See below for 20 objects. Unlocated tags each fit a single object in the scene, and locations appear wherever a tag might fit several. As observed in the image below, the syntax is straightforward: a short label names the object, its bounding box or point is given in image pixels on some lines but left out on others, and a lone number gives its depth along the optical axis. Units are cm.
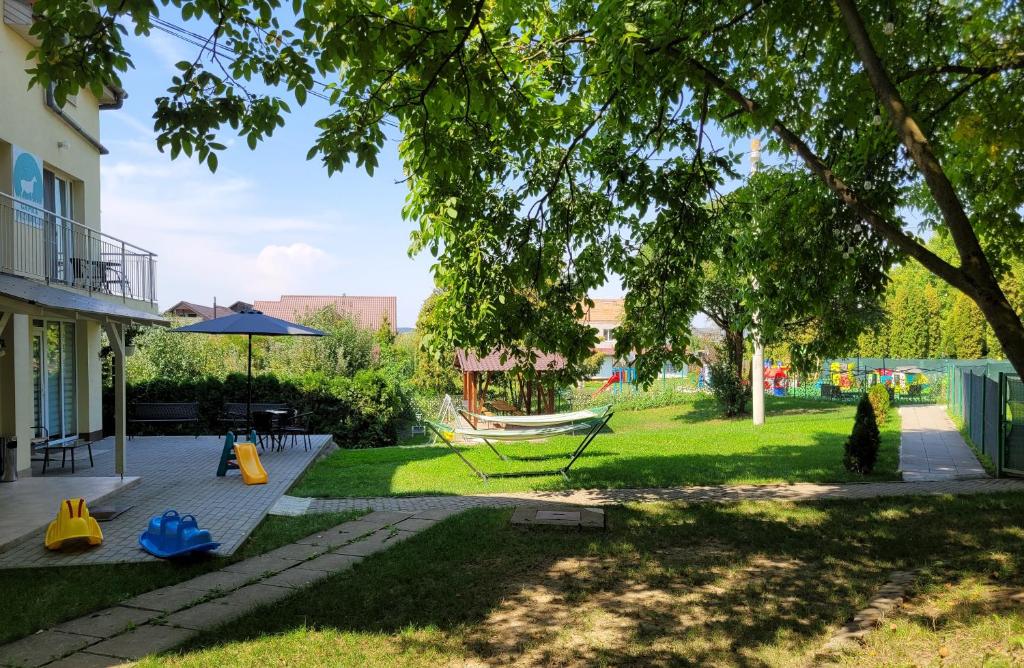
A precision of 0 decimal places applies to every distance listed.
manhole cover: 743
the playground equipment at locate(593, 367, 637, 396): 3170
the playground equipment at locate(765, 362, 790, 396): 3275
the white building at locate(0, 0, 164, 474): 1014
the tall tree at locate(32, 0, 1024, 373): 499
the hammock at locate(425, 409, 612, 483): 1062
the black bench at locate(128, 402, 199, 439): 1561
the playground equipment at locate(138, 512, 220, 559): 623
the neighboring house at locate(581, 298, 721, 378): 5403
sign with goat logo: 1156
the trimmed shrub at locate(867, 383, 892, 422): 1655
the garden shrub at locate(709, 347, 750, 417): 2412
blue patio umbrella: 1317
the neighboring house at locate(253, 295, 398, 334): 5859
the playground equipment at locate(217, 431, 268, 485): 1019
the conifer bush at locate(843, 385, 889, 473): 1066
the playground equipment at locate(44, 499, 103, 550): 660
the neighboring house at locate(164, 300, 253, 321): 5912
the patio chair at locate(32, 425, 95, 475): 1074
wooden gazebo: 2147
